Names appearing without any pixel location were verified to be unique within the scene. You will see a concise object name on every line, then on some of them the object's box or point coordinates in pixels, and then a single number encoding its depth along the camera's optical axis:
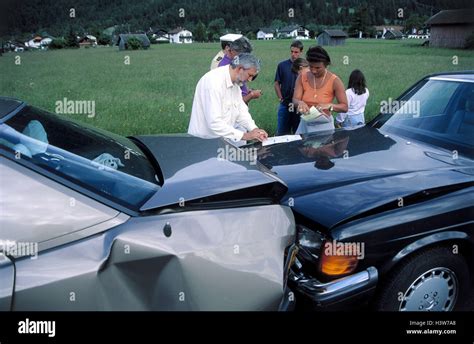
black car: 2.35
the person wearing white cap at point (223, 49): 4.99
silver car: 1.58
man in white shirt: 3.57
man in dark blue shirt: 6.21
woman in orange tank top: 4.65
